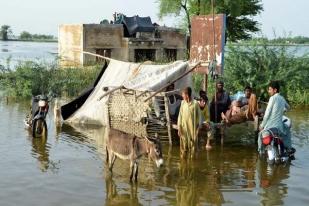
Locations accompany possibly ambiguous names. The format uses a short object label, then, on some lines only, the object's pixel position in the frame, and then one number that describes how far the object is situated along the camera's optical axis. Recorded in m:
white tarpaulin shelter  12.09
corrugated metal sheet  12.20
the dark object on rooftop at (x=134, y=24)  33.00
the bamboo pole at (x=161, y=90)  10.61
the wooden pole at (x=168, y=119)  10.98
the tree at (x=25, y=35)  160.25
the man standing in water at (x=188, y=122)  9.91
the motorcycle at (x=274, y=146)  9.97
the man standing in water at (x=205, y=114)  11.01
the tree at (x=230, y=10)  31.77
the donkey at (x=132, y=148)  7.91
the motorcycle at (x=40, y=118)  12.13
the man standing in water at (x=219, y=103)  11.99
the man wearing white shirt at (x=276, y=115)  9.76
